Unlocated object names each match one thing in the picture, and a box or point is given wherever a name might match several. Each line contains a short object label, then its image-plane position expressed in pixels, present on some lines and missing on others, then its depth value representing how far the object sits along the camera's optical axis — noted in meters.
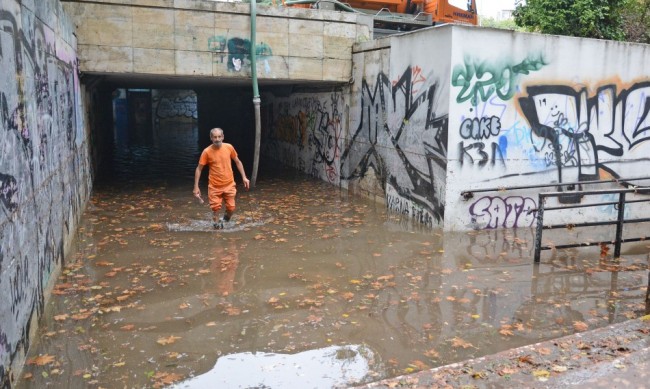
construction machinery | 16.62
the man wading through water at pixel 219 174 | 9.94
